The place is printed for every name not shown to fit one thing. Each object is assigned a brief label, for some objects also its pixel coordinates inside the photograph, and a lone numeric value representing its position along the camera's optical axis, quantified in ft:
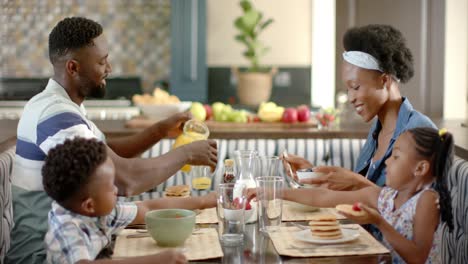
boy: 5.70
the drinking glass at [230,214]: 6.77
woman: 8.90
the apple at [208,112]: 13.30
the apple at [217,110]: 13.14
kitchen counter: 12.07
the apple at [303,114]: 12.88
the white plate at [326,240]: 6.45
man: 7.63
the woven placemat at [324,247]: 6.20
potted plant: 19.63
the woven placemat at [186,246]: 6.23
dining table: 6.09
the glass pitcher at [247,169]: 7.68
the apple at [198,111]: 12.89
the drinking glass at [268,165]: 8.04
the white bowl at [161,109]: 13.05
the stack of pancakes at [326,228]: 6.52
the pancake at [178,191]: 8.43
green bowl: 6.42
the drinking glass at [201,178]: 9.14
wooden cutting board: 12.66
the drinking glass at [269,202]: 6.82
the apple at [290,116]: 12.87
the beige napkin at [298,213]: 7.71
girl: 6.52
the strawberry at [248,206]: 7.39
